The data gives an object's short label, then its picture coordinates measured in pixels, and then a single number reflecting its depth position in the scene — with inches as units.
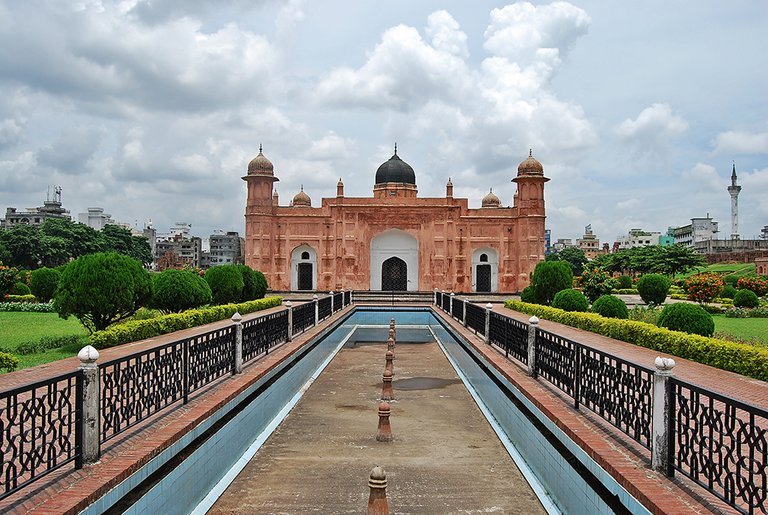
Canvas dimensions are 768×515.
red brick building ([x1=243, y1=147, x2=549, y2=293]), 1321.4
